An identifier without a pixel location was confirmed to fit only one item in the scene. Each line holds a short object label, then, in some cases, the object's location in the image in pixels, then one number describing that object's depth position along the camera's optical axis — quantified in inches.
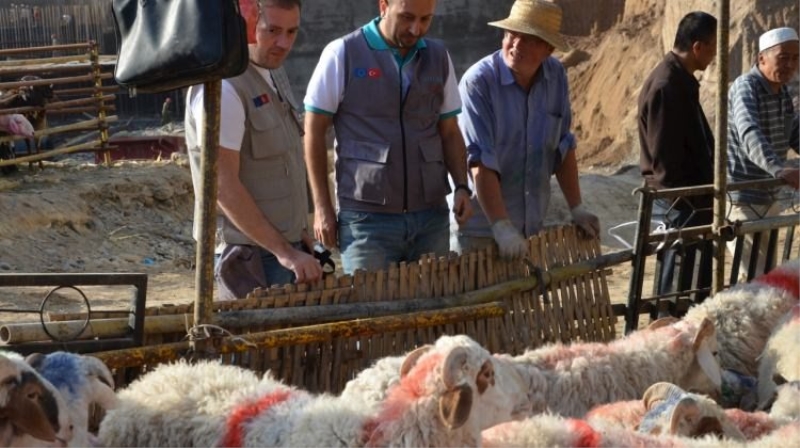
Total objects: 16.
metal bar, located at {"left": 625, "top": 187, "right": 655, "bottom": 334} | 573.3
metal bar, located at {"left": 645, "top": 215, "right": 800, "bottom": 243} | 580.4
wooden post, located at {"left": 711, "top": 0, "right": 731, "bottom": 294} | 563.2
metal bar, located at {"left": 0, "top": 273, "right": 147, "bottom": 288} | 372.8
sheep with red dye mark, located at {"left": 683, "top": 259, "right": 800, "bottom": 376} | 522.9
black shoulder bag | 352.2
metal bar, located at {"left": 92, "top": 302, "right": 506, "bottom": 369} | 378.0
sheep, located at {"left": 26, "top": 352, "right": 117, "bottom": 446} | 338.6
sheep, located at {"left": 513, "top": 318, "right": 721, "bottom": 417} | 442.0
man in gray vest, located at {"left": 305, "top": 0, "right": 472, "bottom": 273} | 496.4
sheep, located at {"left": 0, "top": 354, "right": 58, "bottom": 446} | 310.7
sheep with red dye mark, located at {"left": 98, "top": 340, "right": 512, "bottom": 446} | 332.8
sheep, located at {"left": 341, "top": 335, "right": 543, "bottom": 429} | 353.4
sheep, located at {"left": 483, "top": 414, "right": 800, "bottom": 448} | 359.9
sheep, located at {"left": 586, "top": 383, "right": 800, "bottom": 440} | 400.8
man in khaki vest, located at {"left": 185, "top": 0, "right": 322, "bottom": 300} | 428.8
